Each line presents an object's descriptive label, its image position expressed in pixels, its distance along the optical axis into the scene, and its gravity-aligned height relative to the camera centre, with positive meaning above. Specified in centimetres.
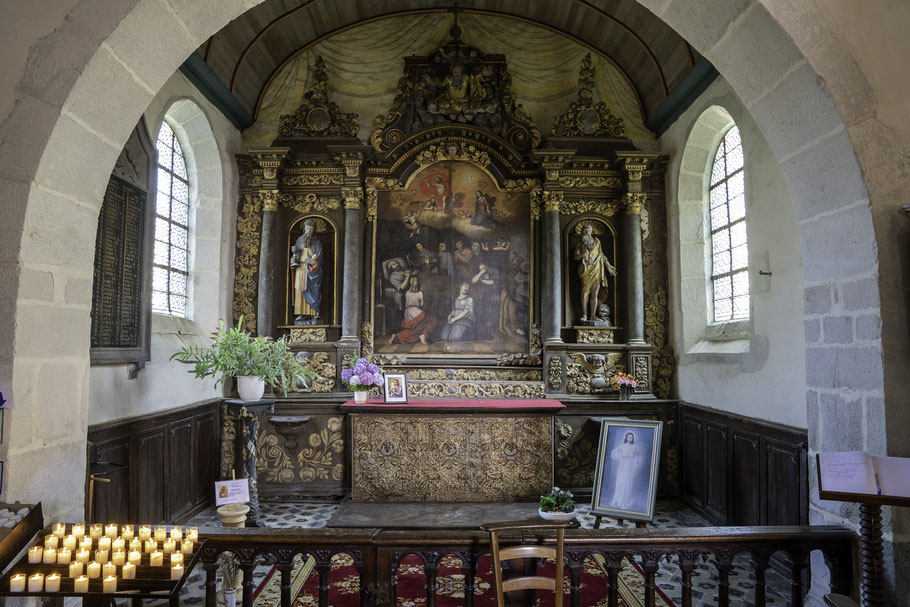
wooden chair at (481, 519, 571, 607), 249 -95
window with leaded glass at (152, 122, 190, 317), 648 +129
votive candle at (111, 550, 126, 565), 229 -85
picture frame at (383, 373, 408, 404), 673 -55
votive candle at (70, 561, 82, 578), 221 -86
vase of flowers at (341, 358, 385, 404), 661 -43
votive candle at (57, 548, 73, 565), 228 -84
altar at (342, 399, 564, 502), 654 -125
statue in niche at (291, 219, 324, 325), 769 +82
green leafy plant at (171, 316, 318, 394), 529 -15
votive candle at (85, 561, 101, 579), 222 -87
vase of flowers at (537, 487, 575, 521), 515 -150
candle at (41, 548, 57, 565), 229 -84
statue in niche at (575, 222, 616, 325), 765 +86
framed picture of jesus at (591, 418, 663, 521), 536 -123
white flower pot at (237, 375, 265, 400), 540 -42
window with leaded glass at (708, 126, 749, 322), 645 +123
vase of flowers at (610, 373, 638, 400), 719 -55
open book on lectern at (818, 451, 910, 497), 243 -58
